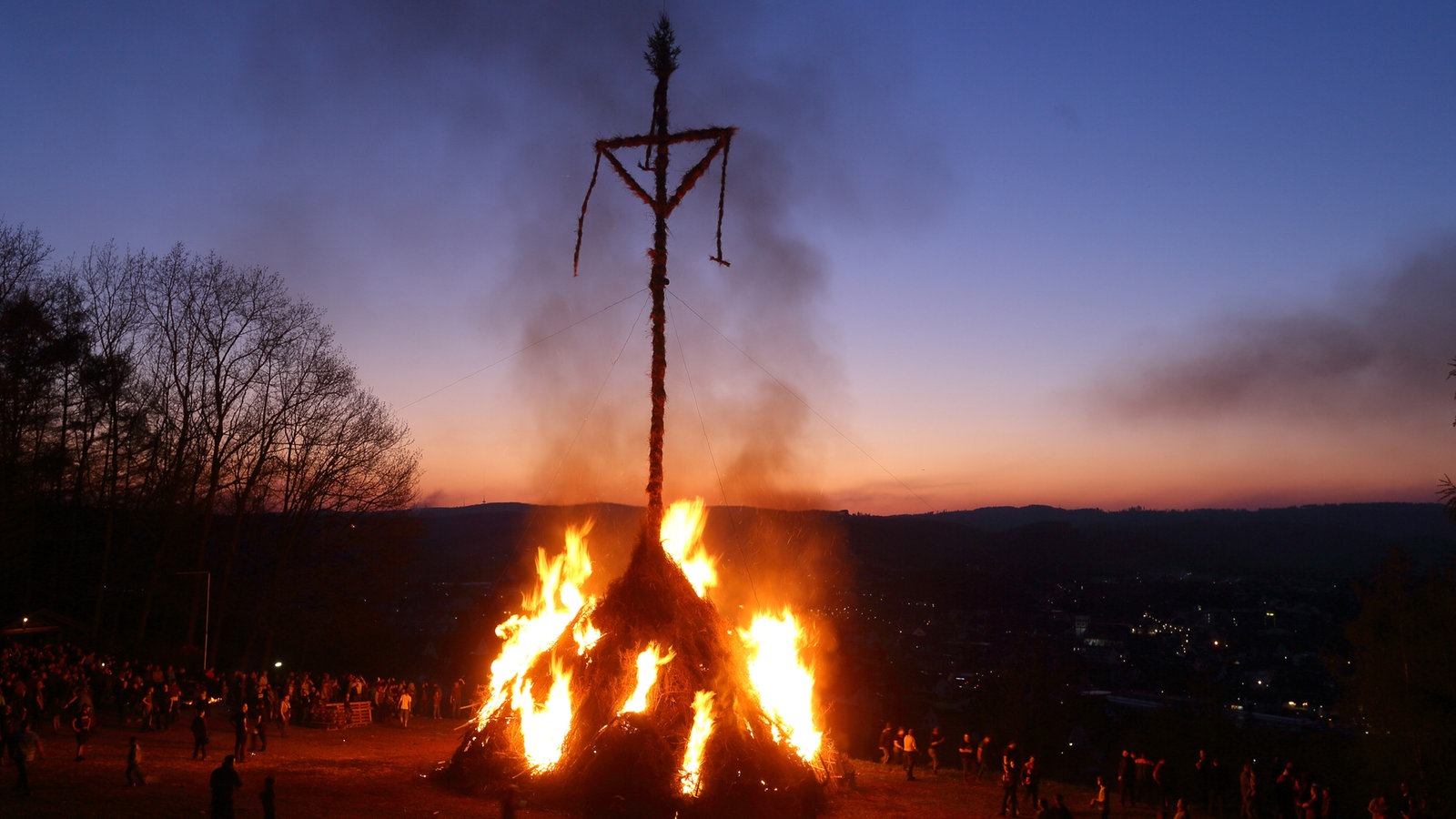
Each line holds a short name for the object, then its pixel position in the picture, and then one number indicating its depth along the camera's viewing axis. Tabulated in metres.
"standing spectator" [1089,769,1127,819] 15.96
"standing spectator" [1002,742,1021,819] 16.31
